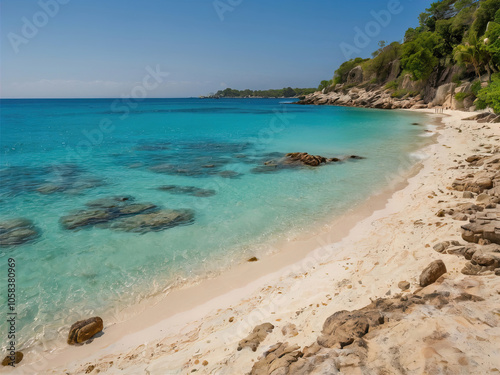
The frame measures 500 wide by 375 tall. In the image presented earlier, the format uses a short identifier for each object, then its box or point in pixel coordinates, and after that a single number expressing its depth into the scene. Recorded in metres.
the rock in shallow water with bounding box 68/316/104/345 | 5.88
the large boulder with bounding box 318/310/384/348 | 4.10
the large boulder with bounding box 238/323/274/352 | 4.71
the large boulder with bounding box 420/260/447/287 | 5.47
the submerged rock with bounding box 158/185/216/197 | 14.17
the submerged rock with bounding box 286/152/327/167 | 19.10
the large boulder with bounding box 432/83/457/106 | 52.75
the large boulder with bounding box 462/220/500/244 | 6.28
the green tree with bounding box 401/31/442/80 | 61.19
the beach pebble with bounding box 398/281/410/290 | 5.60
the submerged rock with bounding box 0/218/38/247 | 9.86
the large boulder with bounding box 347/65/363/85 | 101.50
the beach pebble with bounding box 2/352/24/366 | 5.46
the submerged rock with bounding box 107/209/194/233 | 10.56
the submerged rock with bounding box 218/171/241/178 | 17.30
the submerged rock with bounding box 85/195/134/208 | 12.91
